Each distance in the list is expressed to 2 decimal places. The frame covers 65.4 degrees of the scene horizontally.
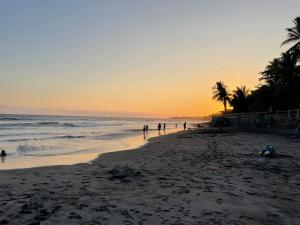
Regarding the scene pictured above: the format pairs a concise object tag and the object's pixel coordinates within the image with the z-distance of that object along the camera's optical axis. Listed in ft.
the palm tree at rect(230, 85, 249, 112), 138.25
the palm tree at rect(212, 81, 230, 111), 153.93
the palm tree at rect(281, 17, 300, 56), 72.08
